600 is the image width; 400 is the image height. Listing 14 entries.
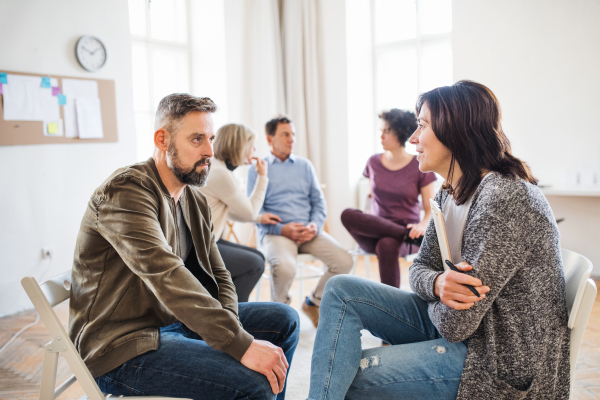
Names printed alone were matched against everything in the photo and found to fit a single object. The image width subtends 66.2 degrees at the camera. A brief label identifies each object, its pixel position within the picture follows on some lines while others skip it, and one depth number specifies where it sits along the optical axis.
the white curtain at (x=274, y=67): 4.61
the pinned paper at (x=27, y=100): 3.06
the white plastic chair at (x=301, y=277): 2.93
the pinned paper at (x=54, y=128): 3.26
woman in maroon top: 2.66
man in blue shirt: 2.84
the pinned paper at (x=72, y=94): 3.35
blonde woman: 2.52
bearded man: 1.12
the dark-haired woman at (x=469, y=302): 1.06
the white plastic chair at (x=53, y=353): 1.03
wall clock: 3.40
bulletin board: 3.07
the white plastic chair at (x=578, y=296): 1.03
